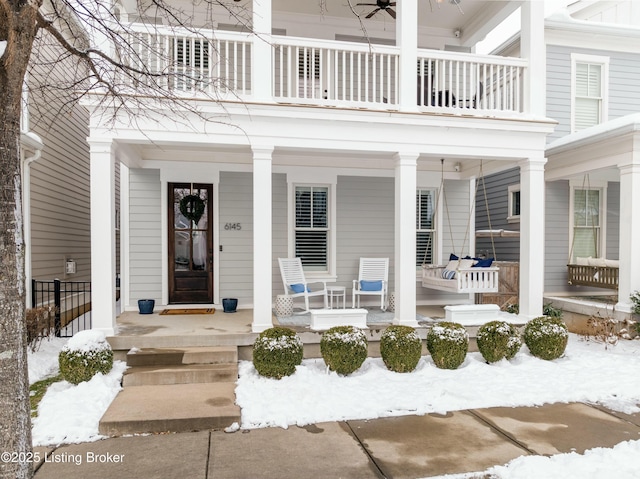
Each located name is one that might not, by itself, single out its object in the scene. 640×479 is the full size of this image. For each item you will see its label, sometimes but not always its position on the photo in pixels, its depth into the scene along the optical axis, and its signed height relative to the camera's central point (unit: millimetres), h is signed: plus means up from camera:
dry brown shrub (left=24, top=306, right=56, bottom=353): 5875 -1322
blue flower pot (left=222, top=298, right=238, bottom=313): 7363 -1246
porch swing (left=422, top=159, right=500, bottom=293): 6957 -752
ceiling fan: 7230 +3814
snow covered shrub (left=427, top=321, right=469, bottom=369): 5430 -1443
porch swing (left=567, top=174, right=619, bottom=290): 8156 -756
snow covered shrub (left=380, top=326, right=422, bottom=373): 5309 -1448
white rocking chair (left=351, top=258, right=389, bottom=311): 7875 -817
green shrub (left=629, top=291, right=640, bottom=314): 6828 -1102
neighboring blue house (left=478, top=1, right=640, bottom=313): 9242 +2496
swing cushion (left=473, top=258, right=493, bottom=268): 7223 -524
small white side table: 7515 -1152
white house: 5801 +1156
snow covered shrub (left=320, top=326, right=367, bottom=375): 5145 -1413
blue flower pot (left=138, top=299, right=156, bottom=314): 7207 -1242
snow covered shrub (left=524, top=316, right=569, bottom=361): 5836 -1450
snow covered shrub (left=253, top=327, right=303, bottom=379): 4938 -1413
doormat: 7391 -1372
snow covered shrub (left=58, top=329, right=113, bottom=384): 4637 -1375
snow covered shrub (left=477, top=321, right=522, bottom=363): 5609 -1428
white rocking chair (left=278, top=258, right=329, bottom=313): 7352 -801
